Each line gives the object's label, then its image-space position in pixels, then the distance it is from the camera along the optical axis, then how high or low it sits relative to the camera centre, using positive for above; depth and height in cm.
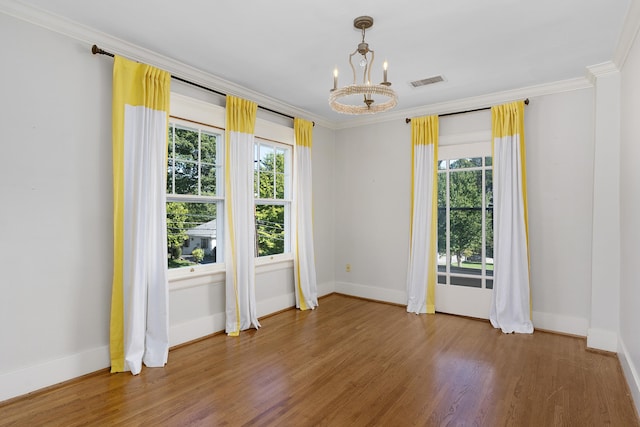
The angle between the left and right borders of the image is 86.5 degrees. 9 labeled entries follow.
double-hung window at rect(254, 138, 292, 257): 453 +18
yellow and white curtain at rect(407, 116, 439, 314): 469 -15
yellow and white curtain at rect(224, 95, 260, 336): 387 -10
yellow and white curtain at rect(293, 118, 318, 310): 484 -18
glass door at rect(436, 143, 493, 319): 442 -28
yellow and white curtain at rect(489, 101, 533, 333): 400 -22
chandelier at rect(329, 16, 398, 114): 248 +88
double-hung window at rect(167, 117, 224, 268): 356 +16
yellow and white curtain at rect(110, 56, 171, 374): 295 -8
